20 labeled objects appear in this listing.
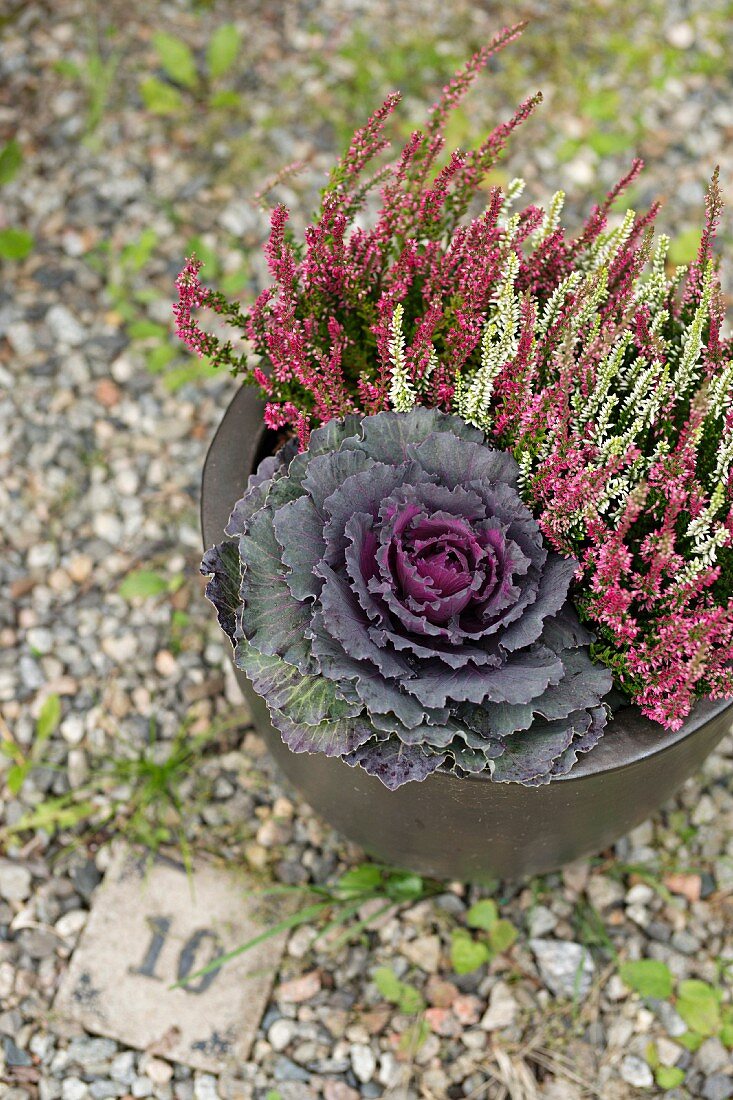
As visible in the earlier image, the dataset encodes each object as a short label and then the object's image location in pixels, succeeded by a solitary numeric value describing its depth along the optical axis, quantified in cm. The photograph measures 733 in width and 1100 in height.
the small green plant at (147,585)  244
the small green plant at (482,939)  201
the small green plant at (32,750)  221
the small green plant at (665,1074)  192
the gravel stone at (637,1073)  192
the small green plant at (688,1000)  196
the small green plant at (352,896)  204
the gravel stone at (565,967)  202
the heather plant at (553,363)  143
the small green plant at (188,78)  316
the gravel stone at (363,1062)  193
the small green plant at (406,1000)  196
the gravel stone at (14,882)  211
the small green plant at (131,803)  217
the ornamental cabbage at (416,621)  136
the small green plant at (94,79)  311
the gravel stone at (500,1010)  198
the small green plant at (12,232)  288
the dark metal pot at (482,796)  149
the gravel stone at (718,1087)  190
